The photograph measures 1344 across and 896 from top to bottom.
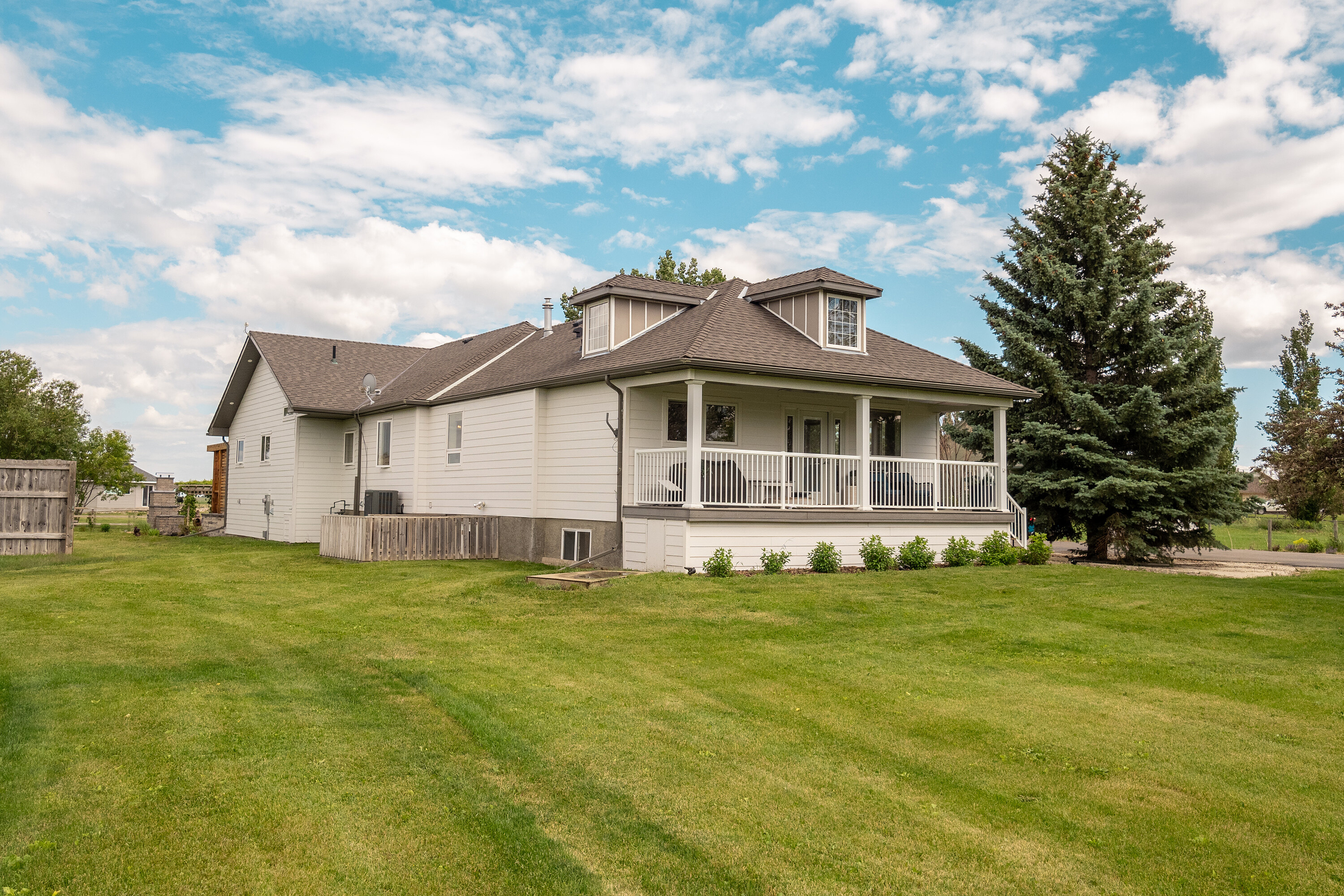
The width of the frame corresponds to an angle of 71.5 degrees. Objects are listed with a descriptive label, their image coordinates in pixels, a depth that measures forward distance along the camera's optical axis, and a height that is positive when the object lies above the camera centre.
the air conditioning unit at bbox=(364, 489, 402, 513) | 23.22 -0.04
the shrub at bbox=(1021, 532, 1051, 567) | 19.11 -0.89
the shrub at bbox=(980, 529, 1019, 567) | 18.50 -0.90
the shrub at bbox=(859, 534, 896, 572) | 17.00 -0.91
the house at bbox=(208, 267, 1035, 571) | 16.27 +1.50
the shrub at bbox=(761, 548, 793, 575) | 15.84 -0.98
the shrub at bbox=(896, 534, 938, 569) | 17.52 -0.92
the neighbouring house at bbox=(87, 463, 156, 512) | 67.19 -0.14
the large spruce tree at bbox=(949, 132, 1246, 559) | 21.02 +3.13
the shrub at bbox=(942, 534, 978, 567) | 18.28 -0.90
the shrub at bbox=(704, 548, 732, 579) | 15.08 -0.99
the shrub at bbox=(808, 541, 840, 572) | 16.30 -0.94
